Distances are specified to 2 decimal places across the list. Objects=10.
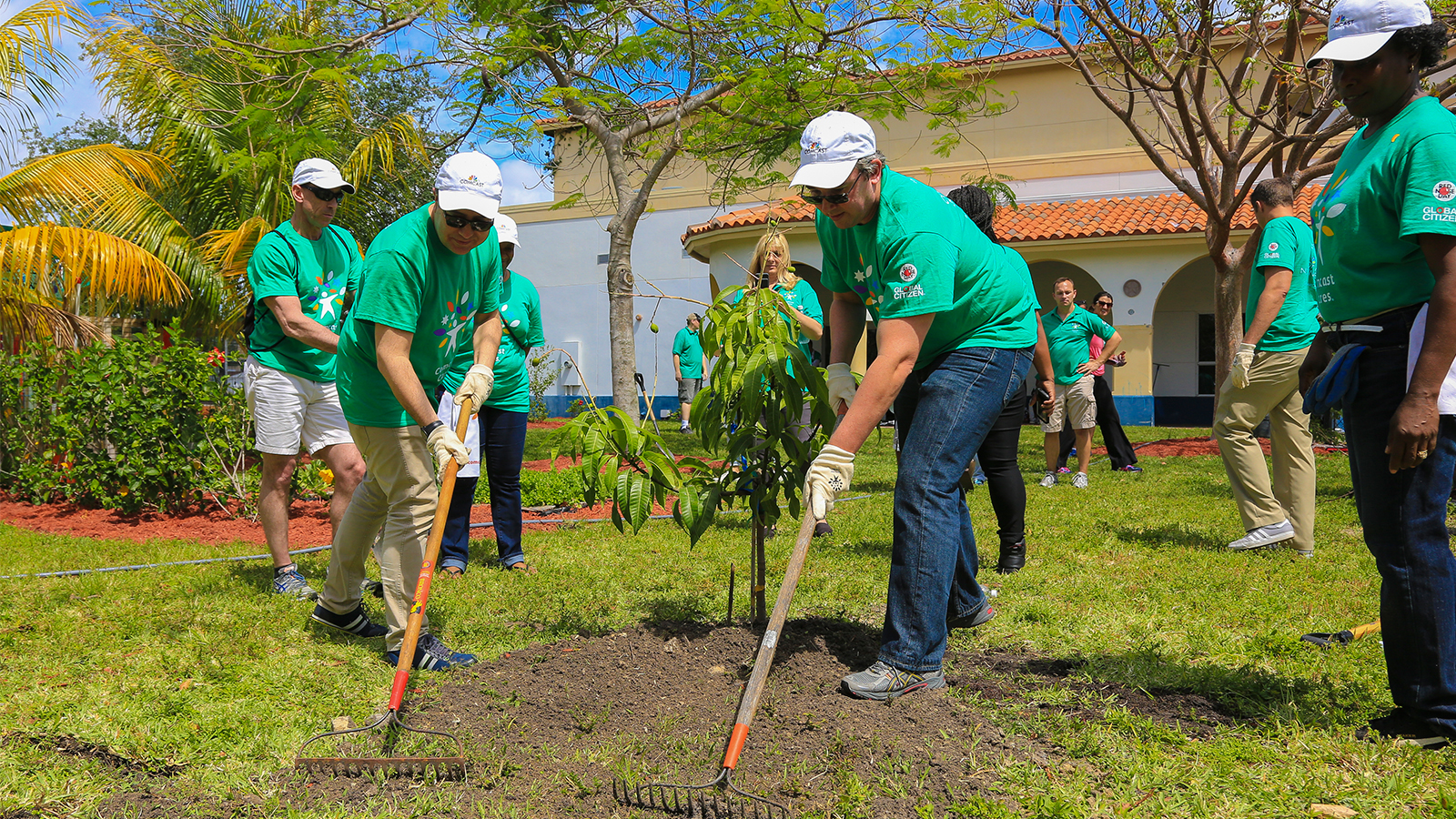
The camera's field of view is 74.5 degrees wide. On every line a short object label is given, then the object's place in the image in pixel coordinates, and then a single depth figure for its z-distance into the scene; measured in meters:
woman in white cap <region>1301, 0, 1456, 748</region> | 2.44
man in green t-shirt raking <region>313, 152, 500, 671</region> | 3.26
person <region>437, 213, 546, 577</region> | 5.09
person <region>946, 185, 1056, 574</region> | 4.79
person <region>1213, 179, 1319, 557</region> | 4.98
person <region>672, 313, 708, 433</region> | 14.67
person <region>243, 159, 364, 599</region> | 4.39
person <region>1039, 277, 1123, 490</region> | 8.40
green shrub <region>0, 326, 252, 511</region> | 7.15
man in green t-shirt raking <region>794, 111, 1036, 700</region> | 2.89
